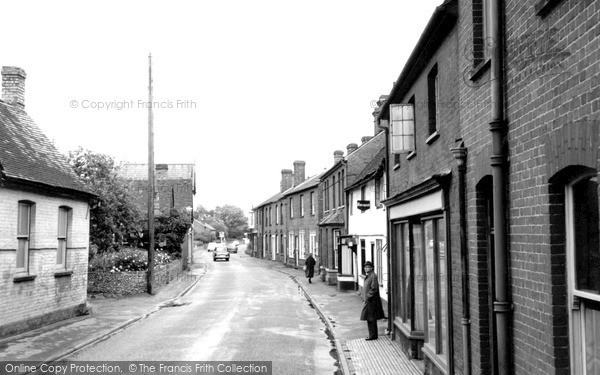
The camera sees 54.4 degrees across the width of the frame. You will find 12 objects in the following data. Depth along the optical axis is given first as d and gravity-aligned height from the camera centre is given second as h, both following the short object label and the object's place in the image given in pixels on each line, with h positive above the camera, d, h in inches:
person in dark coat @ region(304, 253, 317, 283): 1221.1 -68.2
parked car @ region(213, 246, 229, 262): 2283.6 -78.8
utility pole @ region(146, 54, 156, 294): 959.6 +61.1
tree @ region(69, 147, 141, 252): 1023.6 +61.2
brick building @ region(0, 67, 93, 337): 544.1 +9.8
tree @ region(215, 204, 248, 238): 5319.9 +150.1
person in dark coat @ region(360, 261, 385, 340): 534.6 -64.4
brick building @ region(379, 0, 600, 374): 179.2 +18.5
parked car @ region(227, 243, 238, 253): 3349.4 -87.3
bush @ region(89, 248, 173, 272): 978.1 -47.6
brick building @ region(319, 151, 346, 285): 1143.0 +27.9
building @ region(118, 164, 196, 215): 2060.8 +198.4
